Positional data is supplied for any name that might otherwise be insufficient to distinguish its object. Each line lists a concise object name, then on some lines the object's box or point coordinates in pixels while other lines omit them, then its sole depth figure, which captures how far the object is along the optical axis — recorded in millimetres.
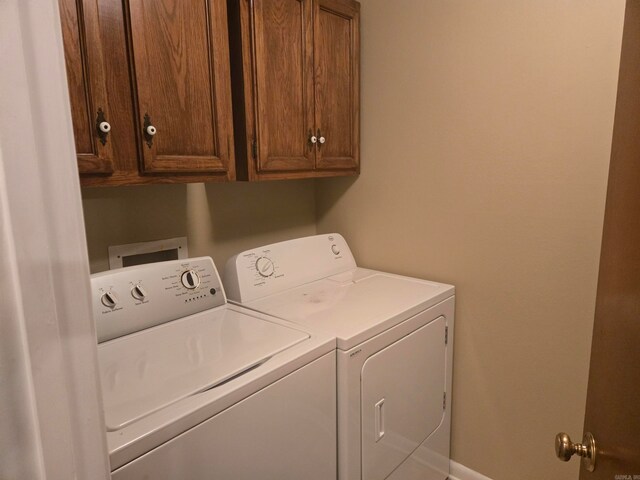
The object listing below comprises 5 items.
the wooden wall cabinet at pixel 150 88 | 1040
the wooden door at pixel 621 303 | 615
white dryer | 1291
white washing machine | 853
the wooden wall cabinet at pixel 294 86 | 1436
